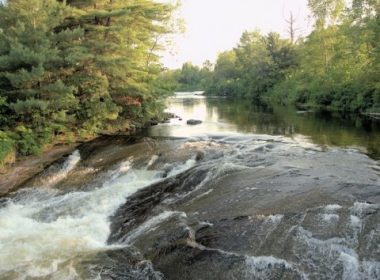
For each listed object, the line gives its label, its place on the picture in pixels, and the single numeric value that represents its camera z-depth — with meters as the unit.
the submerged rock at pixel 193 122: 25.21
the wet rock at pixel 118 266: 6.72
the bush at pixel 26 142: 14.70
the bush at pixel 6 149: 13.10
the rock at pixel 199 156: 13.78
